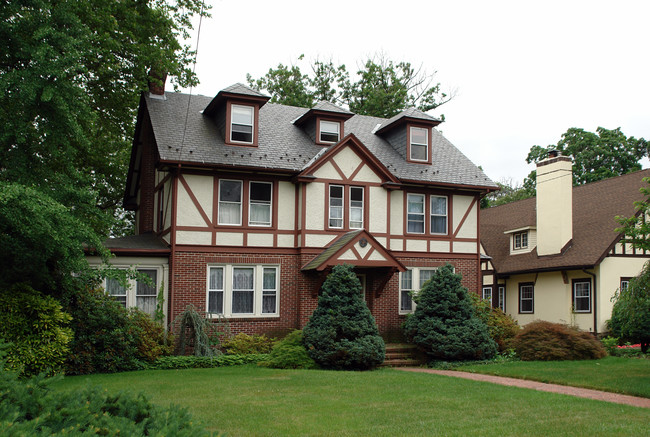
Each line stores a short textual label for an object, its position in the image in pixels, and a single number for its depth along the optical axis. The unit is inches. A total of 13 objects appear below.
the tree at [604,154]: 1777.8
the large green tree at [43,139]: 508.2
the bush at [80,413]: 211.1
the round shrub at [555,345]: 735.7
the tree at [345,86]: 1526.8
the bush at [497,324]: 808.6
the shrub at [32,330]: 534.7
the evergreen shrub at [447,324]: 722.8
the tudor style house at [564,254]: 969.5
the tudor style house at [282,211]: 757.3
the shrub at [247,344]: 733.9
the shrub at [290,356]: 652.7
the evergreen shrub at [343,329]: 652.1
